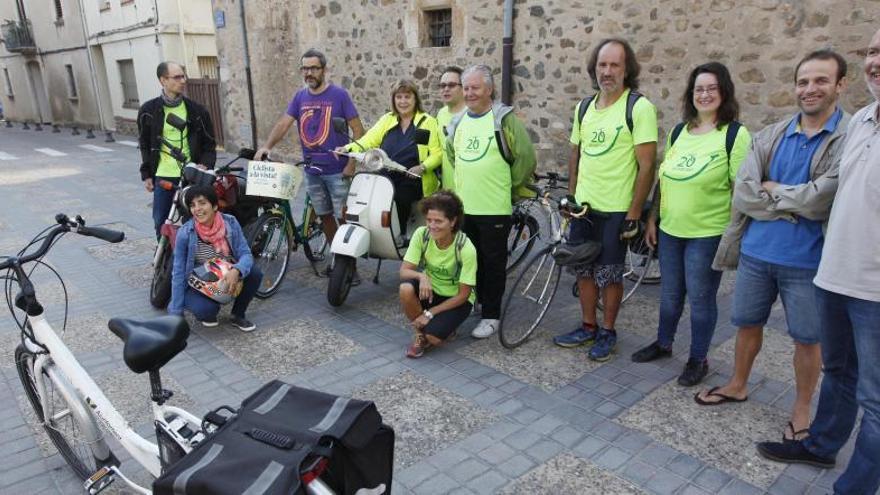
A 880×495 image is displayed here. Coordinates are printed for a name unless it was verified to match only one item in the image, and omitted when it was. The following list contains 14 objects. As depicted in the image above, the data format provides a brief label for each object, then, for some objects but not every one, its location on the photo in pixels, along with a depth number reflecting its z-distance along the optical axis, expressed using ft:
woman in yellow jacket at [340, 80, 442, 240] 15.08
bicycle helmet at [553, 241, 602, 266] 11.95
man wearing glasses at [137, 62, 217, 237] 16.28
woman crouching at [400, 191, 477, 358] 12.73
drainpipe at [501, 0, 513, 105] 24.70
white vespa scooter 14.52
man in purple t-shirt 16.33
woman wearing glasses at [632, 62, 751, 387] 9.97
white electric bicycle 7.01
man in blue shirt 8.13
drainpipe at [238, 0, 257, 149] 39.55
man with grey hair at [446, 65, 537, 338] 12.53
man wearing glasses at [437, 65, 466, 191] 14.57
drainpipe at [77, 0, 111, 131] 66.23
